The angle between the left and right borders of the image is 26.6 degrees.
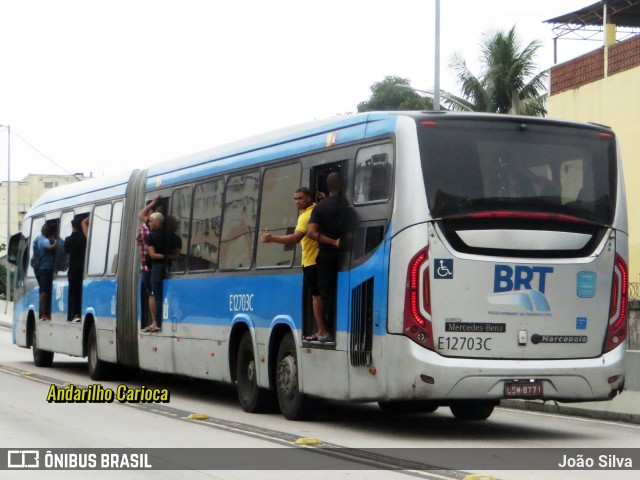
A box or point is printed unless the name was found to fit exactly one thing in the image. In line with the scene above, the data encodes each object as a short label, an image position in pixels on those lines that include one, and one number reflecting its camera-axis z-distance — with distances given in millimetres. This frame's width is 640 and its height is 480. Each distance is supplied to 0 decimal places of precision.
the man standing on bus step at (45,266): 24594
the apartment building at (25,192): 137125
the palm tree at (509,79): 59562
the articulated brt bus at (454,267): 12797
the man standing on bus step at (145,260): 19625
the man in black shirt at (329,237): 13914
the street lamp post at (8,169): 61094
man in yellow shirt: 14156
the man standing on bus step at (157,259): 19250
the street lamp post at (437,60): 29875
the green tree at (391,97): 80188
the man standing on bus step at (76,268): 23266
